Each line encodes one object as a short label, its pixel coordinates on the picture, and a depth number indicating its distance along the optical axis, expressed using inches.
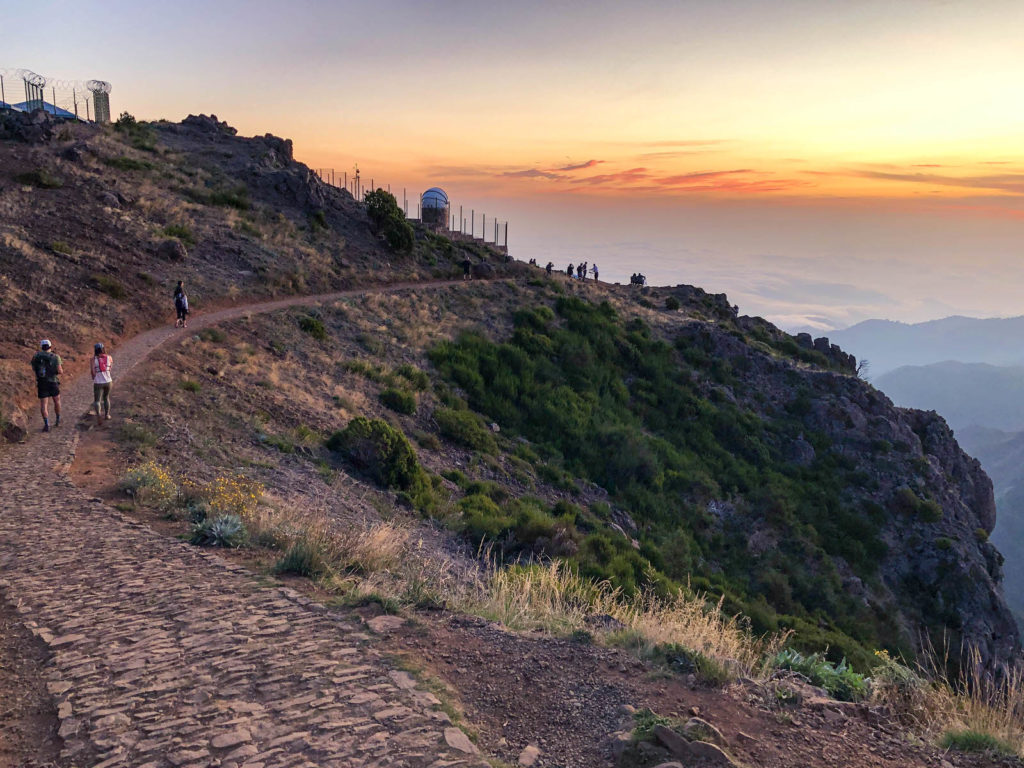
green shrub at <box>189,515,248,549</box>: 315.6
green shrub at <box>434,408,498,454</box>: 823.1
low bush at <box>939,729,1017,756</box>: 192.5
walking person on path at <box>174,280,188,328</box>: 804.6
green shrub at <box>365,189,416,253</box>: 1466.5
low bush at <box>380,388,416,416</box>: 816.3
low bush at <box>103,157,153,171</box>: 1275.8
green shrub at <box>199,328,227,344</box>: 787.2
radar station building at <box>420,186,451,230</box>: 2014.0
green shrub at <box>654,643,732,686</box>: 220.7
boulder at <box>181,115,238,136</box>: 1827.0
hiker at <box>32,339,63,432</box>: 484.7
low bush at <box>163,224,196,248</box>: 1071.5
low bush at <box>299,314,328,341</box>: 931.3
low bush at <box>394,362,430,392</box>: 900.6
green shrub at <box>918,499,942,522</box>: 1039.0
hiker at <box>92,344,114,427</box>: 491.5
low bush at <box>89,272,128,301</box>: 821.9
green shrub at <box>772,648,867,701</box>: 235.9
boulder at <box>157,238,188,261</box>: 997.8
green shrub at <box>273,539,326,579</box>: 289.7
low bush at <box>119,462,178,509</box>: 367.9
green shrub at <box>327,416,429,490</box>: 608.1
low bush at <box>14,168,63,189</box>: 1044.5
